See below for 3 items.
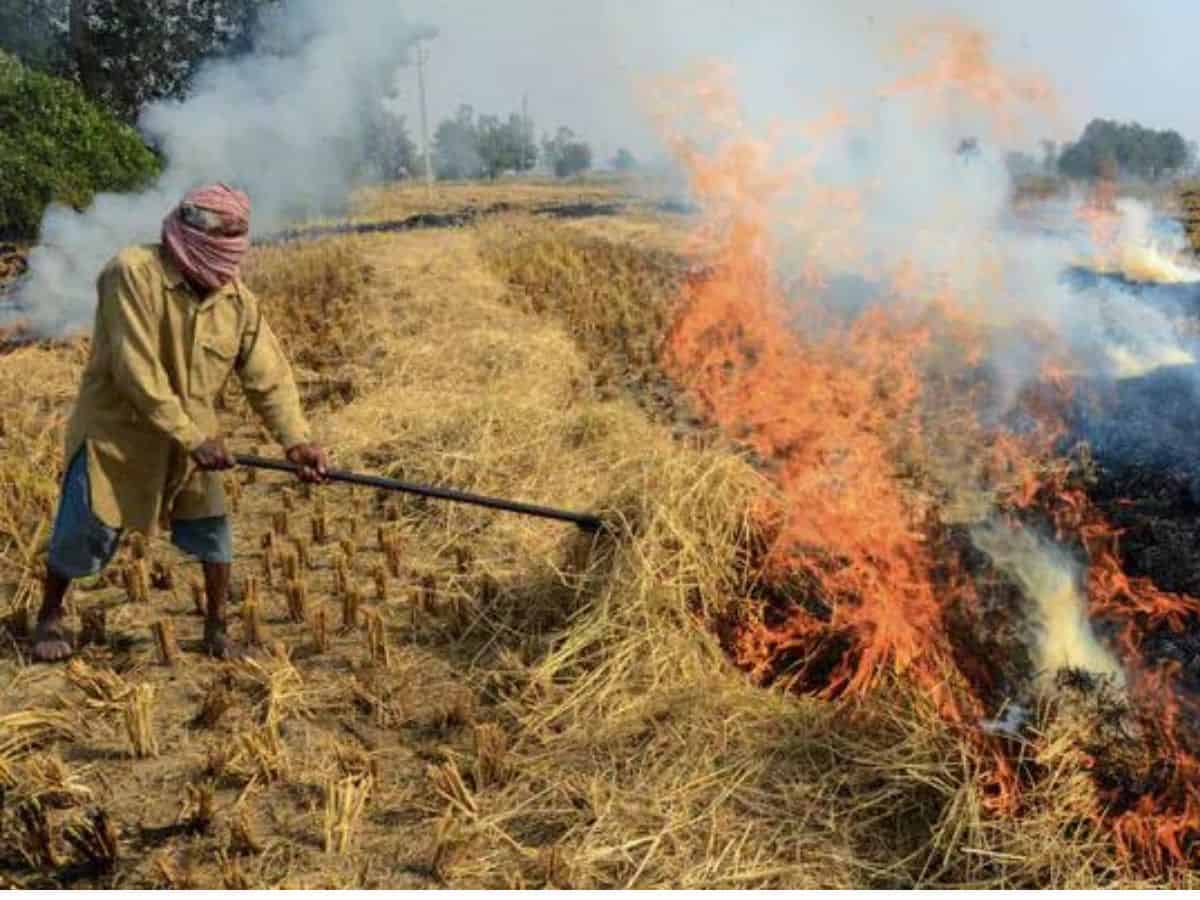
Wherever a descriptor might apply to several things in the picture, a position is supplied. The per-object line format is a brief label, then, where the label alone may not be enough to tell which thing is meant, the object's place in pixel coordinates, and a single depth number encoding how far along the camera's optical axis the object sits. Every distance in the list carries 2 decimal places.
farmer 3.69
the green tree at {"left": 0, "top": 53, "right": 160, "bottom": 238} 10.55
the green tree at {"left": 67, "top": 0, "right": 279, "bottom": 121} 10.45
